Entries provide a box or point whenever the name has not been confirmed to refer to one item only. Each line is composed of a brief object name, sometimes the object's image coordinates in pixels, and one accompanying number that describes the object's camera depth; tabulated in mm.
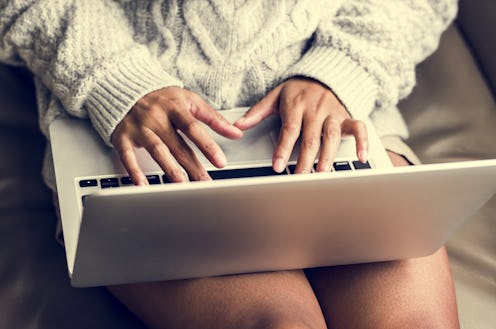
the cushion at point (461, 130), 1202
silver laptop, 898
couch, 1119
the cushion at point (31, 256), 1111
